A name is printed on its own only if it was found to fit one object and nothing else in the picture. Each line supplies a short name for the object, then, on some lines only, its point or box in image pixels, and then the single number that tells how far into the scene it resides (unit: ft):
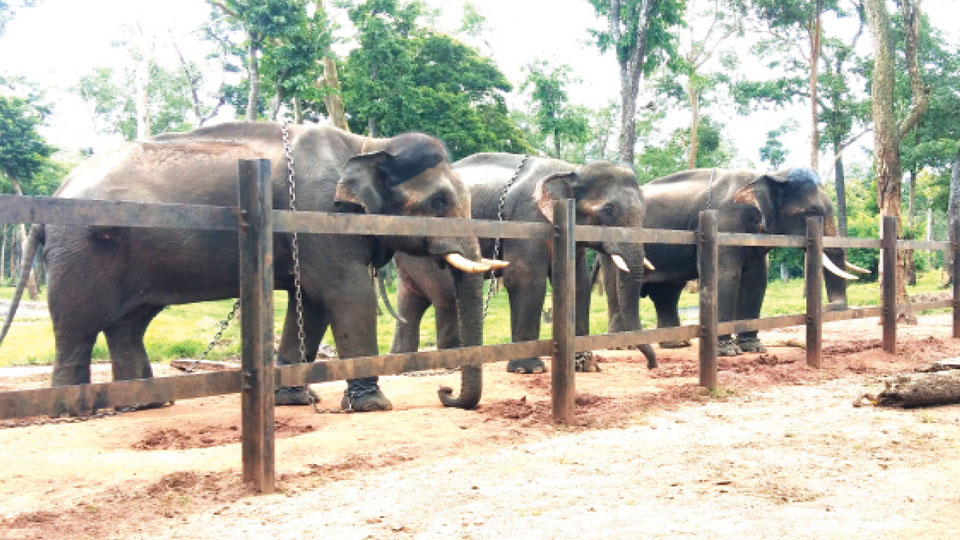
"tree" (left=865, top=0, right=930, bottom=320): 50.19
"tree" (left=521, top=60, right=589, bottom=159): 94.58
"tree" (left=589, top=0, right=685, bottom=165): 64.69
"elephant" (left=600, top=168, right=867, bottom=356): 38.01
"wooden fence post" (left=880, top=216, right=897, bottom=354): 35.78
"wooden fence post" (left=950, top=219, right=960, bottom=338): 40.96
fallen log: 22.62
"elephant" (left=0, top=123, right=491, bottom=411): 22.36
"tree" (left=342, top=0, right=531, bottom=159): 78.23
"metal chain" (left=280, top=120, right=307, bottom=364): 19.21
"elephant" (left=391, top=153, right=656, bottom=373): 31.60
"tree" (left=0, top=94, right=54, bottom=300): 92.07
